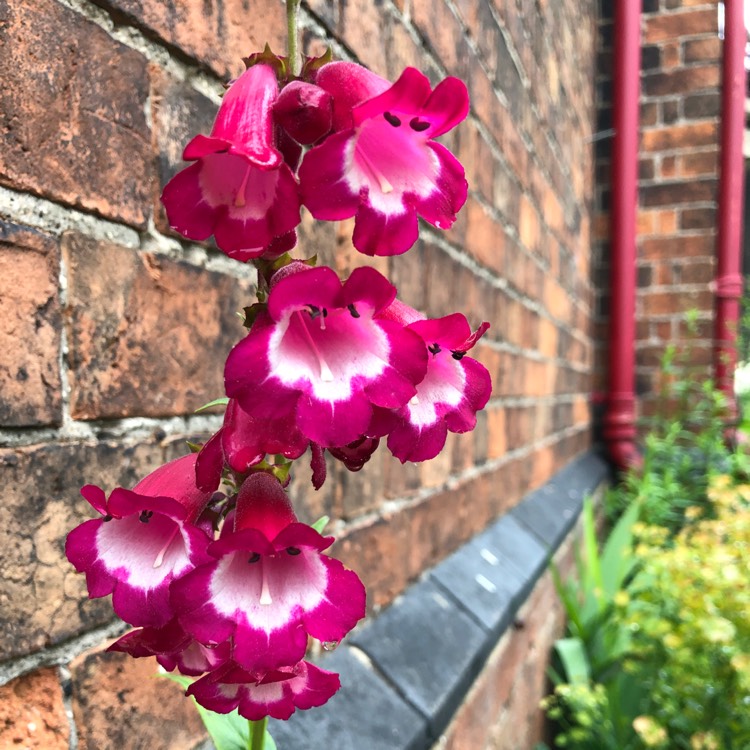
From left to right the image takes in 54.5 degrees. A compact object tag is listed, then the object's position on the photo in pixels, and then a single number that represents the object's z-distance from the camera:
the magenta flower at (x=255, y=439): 0.34
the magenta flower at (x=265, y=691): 0.37
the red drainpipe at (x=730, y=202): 3.45
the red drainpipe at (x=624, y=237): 3.52
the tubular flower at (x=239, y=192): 0.33
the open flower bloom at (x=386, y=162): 0.32
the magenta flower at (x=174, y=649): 0.38
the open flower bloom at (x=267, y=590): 0.34
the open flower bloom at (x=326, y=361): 0.32
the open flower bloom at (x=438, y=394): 0.36
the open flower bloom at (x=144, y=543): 0.35
